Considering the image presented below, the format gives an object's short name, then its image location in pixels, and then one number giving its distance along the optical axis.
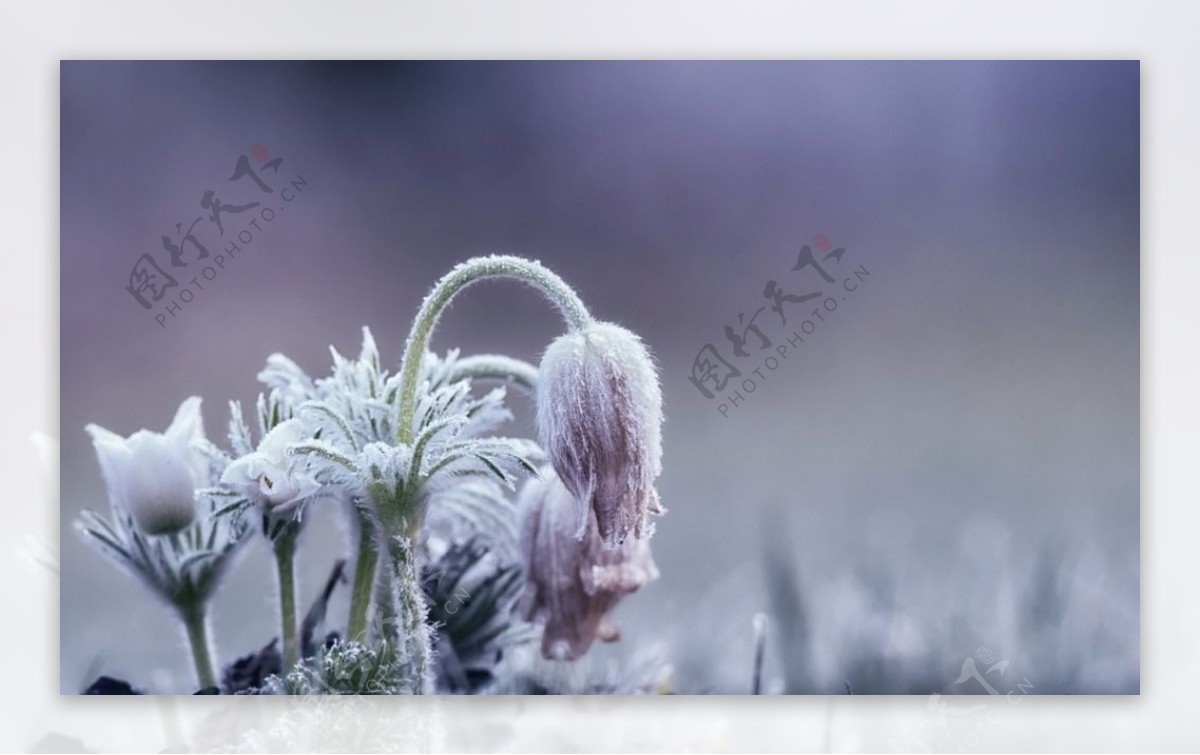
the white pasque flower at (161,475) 0.73
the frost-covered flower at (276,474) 0.72
